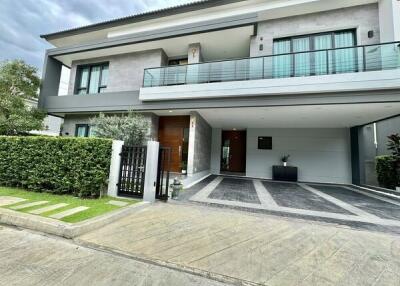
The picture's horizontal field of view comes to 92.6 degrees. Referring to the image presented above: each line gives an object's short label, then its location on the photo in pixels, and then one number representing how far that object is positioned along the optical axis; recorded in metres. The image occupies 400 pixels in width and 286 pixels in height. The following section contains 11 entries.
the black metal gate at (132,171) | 5.75
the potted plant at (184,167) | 9.55
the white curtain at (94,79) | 11.88
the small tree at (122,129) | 7.37
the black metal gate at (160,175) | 5.91
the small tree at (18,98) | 9.87
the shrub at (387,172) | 8.26
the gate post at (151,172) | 5.59
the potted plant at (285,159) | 12.00
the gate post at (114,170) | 5.77
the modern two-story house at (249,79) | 7.14
